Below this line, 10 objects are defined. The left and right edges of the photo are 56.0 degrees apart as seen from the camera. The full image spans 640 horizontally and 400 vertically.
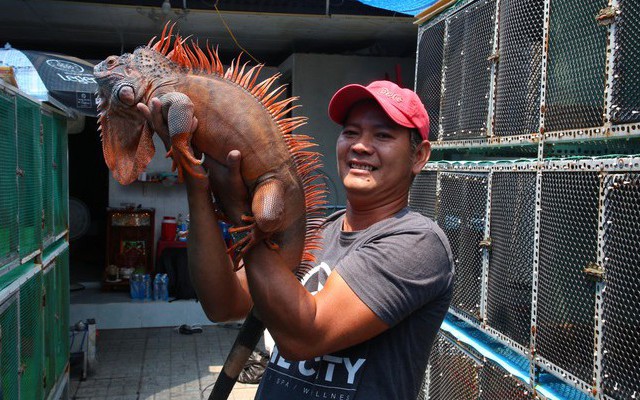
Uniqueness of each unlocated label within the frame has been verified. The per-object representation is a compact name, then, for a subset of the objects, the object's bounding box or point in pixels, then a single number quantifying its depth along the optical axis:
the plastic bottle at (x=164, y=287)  8.66
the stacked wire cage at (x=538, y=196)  2.47
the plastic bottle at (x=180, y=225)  9.44
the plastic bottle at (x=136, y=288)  8.62
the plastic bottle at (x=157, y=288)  8.64
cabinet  9.22
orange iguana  1.63
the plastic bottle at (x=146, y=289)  8.65
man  1.64
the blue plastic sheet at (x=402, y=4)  5.40
